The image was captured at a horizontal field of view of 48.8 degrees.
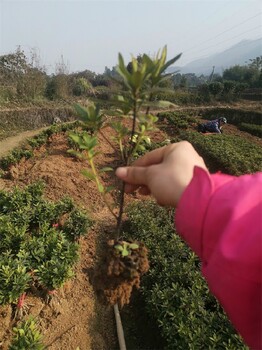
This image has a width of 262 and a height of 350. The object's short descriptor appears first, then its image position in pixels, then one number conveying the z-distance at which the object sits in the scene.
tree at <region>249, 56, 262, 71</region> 44.00
